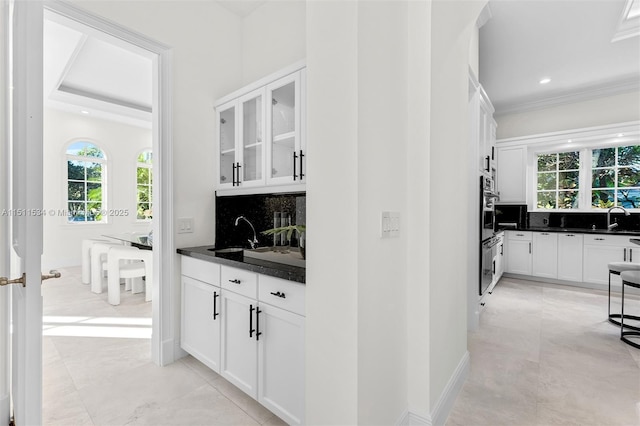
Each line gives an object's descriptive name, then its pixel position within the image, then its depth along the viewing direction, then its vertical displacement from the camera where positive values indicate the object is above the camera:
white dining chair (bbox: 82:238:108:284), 4.71 -0.81
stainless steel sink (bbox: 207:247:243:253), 2.25 -0.31
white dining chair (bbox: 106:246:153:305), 3.69 -0.76
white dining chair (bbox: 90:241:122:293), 4.15 -0.78
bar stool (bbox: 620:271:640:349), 2.62 -0.62
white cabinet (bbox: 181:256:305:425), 1.50 -0.71
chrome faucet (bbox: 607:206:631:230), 4.56 -0.09
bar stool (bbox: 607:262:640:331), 2.95 -0.56
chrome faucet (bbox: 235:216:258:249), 2.66 -0.22
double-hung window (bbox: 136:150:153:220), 7.14 +0.55
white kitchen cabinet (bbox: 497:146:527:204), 5.04 +0.63
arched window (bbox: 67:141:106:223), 6.16 +0.54
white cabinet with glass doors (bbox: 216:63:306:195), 2.02 +0.54
